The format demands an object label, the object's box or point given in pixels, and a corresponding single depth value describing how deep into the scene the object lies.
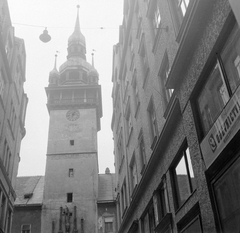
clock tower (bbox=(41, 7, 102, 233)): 38.53
